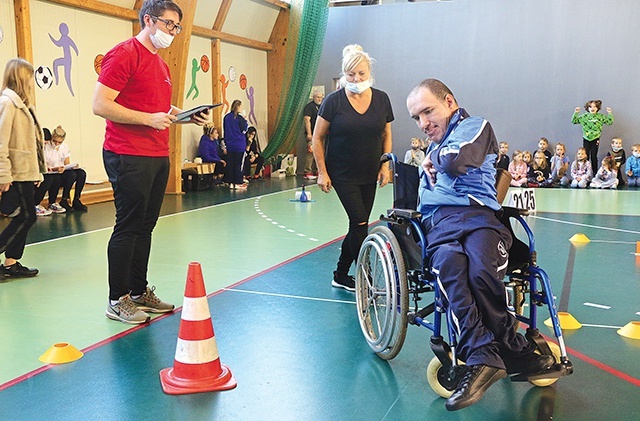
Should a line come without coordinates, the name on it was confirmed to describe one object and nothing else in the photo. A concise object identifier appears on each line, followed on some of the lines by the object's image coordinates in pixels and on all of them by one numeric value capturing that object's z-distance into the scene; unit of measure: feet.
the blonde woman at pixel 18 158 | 12.78
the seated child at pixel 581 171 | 34.43
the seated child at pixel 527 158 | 35.86
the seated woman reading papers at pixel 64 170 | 22.79
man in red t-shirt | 9.46
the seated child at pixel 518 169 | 35.27
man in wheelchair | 6.74
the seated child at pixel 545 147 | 36.42
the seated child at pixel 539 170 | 35.01
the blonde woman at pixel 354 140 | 11.64
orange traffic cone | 7.86
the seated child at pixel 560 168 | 35.60
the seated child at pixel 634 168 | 34.35
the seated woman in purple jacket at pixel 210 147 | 32.12
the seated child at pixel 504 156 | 35.45
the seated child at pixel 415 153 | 36.52
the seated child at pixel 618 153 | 35.06
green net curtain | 35.45
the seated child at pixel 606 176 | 33.88
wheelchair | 7.18
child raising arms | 35.09
